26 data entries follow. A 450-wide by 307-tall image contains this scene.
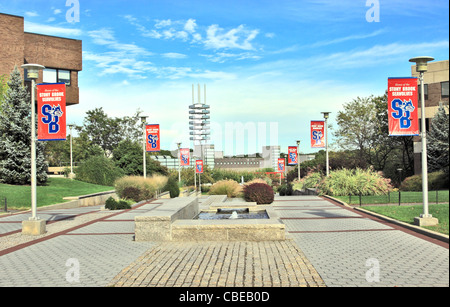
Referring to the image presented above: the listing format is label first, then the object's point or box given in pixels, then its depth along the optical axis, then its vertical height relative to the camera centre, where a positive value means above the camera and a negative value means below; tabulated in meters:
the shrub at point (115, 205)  21.55 -2.58
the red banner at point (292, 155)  46.86 -0.07
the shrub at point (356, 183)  25.72 -1.96
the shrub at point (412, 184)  27.25 -2.16
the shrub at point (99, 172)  41.00 -1.54
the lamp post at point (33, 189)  13.22 -1.06
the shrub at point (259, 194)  22.78 -2.22
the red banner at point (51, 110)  14.16 +1.67
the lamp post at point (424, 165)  11.05 -0.34
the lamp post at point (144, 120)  29.11 +2.62
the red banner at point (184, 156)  42.69 -0.03
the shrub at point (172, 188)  31.05 -2.51
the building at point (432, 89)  36.97 +6.08
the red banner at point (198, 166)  45.83 -1.19
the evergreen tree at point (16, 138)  31.03 +1.58
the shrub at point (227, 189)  28.46 -2.40
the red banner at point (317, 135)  31.45 +1.49
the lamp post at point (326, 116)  29.65 +2.85
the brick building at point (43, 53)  37.62 +10.75
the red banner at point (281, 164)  52.40 -1.25
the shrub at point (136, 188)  25.42 -2.10
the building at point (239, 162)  99.06 -1.84
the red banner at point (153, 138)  29.86 +1.35
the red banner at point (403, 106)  9.49 +1.16
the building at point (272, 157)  96.91 -0.62
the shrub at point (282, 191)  35.88 -3.25
